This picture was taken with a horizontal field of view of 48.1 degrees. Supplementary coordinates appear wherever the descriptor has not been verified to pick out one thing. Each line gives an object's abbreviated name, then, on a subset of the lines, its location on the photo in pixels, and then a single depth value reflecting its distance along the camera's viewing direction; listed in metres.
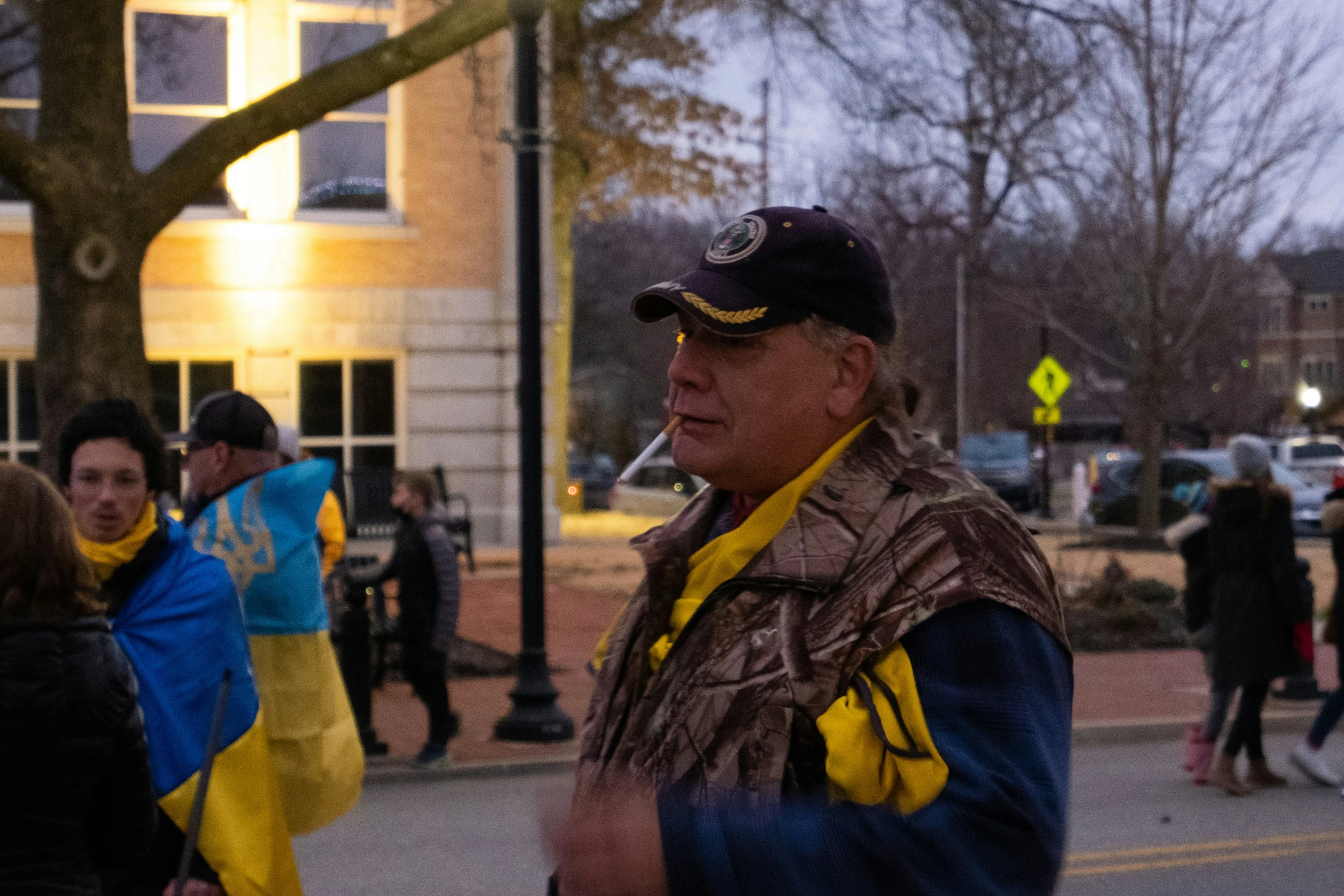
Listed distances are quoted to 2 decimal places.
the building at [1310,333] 79.69
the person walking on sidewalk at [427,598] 8.61
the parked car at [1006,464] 35.72
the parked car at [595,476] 36.09
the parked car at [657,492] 27.91
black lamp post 9.62
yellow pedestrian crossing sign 26.25
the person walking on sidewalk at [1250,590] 8.32
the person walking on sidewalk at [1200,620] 8.52
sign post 26.23
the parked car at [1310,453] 37.38
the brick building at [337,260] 20.28
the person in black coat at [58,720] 2.88
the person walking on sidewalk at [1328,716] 8.51
